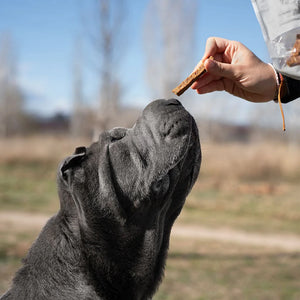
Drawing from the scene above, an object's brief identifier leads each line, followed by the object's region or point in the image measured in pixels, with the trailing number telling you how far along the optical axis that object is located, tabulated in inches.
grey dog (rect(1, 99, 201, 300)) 95.7
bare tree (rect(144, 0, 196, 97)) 705.6
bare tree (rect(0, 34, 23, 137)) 1269.7
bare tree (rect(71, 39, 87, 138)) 1150.3
